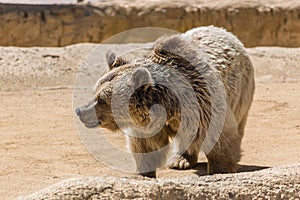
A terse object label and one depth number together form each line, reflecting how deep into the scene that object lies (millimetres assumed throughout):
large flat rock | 9562
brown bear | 13430
